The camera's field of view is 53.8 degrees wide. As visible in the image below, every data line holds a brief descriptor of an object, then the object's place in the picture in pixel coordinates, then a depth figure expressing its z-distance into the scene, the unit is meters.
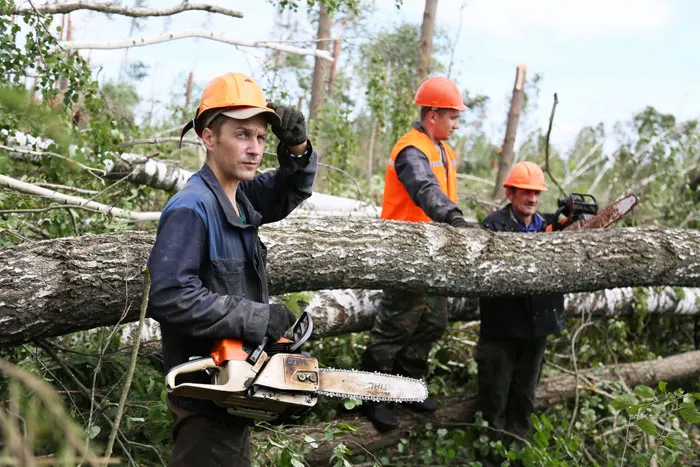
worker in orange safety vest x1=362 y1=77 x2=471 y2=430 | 4.35
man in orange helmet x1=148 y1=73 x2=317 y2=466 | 2.21
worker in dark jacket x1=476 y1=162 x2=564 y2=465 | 4.46
